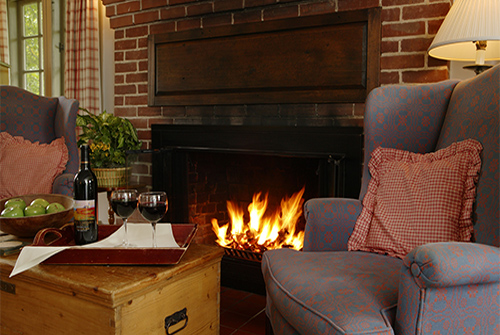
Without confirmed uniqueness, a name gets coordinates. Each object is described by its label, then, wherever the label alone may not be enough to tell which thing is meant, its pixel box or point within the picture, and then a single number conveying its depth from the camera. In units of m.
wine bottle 1.35
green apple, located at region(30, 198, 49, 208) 1.54
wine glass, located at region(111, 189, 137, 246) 1.32
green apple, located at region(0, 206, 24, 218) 1.45
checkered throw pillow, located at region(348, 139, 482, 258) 1.39
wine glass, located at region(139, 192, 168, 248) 1.30
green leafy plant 2.84
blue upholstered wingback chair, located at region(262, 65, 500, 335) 1.00
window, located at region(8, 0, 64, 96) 3.93
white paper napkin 1.21
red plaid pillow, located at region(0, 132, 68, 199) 2.34
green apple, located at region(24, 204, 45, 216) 1.48
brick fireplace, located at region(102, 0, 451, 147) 2.18
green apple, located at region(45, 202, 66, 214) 1.52
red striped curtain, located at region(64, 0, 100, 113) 3.42
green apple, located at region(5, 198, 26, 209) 1.50
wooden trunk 1.10
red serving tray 1.23
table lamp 1.67
